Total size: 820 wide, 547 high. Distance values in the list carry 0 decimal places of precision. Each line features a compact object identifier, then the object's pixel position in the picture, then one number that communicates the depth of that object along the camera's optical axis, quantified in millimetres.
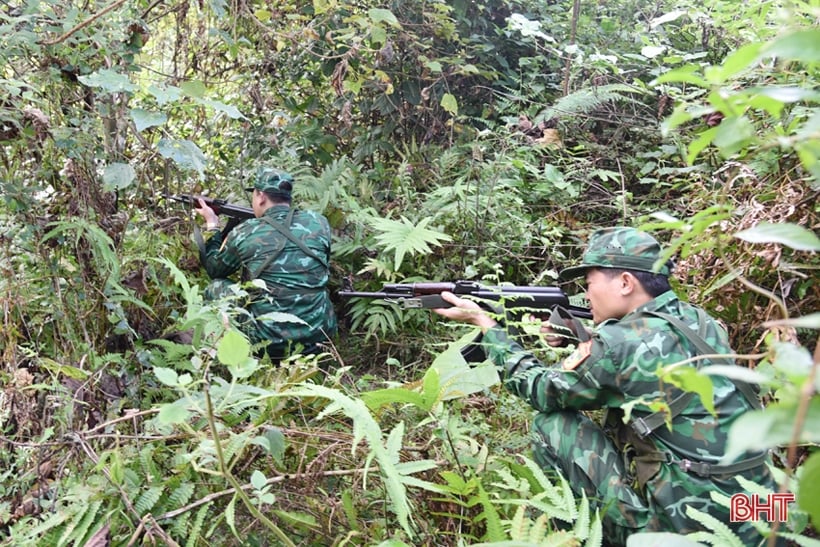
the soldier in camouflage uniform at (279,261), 4918
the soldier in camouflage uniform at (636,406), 2500
